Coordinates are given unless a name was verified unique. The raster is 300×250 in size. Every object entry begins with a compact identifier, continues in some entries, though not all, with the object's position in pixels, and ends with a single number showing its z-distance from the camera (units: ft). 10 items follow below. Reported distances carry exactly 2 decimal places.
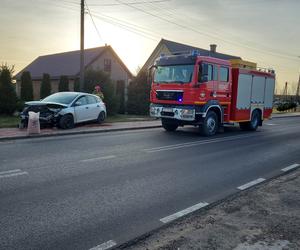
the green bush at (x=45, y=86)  101.14
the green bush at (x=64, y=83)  100.01
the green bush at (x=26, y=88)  85.30
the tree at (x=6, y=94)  63.72
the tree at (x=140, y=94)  88.79
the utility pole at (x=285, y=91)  258.04
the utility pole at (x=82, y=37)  68.95
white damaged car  48.08
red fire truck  47.34
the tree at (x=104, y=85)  76.33
